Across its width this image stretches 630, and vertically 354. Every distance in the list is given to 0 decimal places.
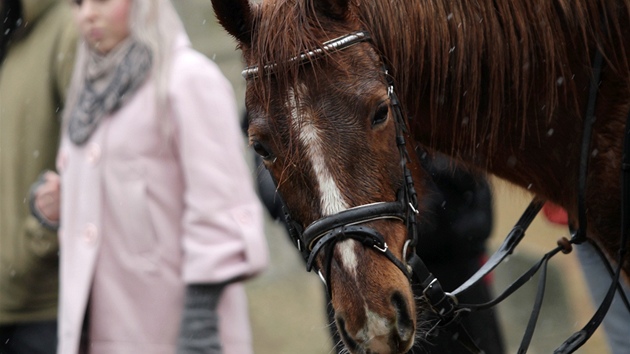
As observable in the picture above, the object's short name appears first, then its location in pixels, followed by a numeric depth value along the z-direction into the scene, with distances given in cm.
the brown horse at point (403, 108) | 525
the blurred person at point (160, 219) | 643
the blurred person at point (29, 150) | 742
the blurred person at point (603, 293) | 762
